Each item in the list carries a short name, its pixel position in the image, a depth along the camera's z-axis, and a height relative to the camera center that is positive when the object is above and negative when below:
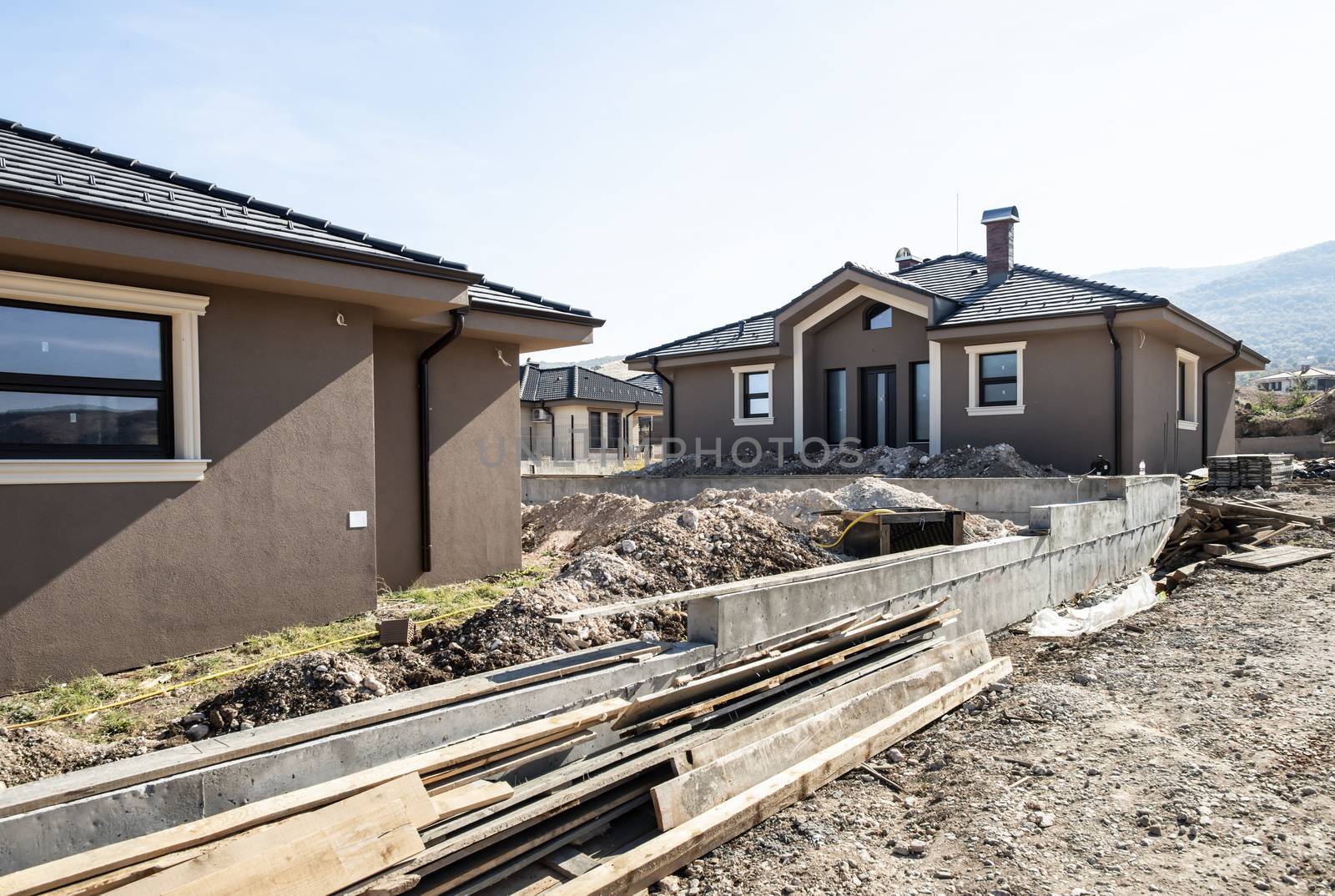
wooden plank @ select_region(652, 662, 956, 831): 3.99 -1.73
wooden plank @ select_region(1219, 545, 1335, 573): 10.81 -1.75
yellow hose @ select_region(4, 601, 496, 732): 4.66 -1.52
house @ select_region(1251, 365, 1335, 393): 45.53 +2.94
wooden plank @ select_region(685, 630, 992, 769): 4.36 -1.63
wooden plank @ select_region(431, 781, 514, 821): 3.29 -1.45
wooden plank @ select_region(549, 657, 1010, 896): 3.58 -1.86
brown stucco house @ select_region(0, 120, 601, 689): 5.61 +0.22
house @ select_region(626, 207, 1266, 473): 14.76 +1.19
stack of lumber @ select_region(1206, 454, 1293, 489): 17.05 -0.95
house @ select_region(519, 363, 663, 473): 34.06 +0.55
